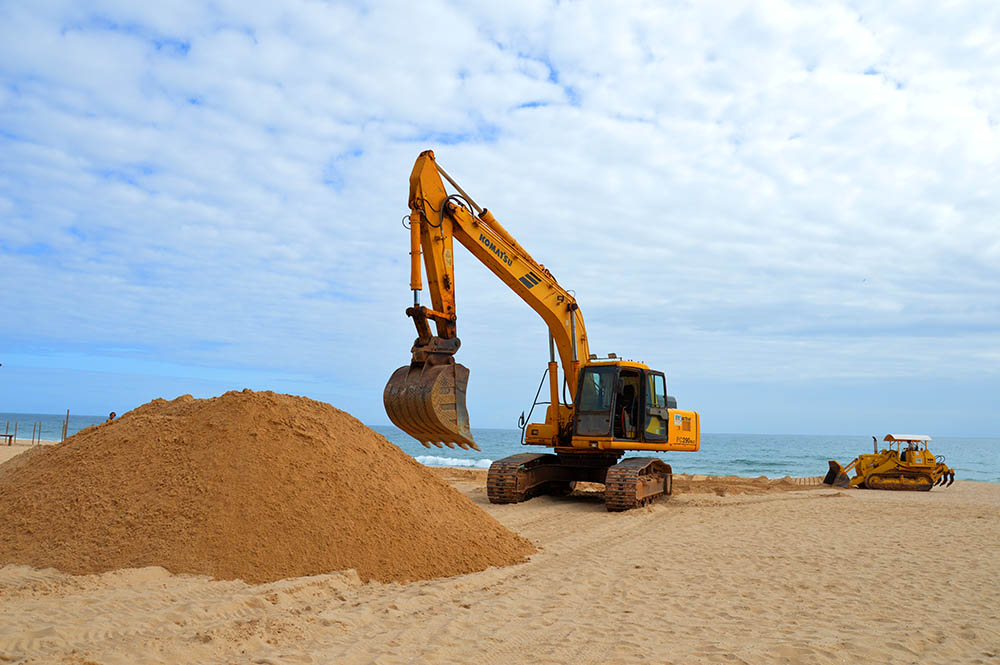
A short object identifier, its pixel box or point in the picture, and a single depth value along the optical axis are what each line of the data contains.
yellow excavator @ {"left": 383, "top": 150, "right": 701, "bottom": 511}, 11.17
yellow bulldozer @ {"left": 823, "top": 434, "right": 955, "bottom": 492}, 19.56
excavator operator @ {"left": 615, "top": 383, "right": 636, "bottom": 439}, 14.30
